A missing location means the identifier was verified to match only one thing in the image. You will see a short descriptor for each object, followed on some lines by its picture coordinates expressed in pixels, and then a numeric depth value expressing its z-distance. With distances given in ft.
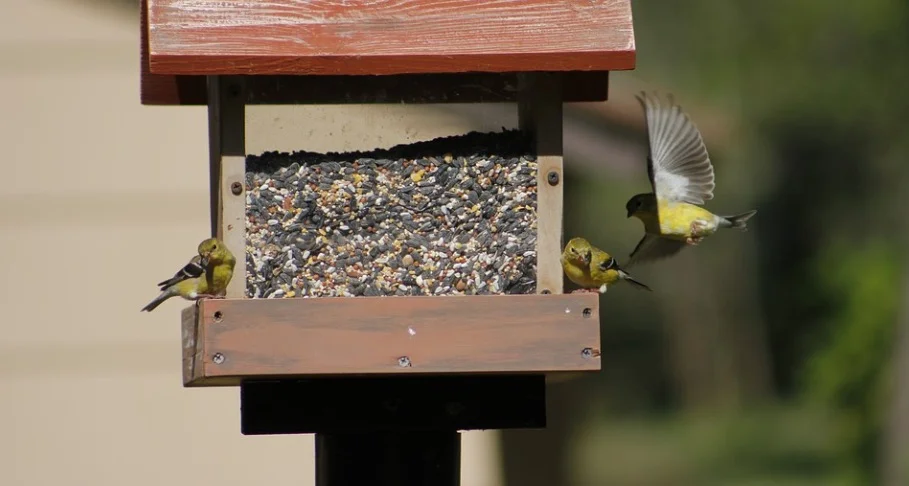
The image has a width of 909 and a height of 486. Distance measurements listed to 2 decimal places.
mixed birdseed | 26.91
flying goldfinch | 39.52
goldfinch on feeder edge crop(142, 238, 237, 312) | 26.35
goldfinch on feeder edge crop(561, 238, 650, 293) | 28.25
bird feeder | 23.95
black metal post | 25.98
